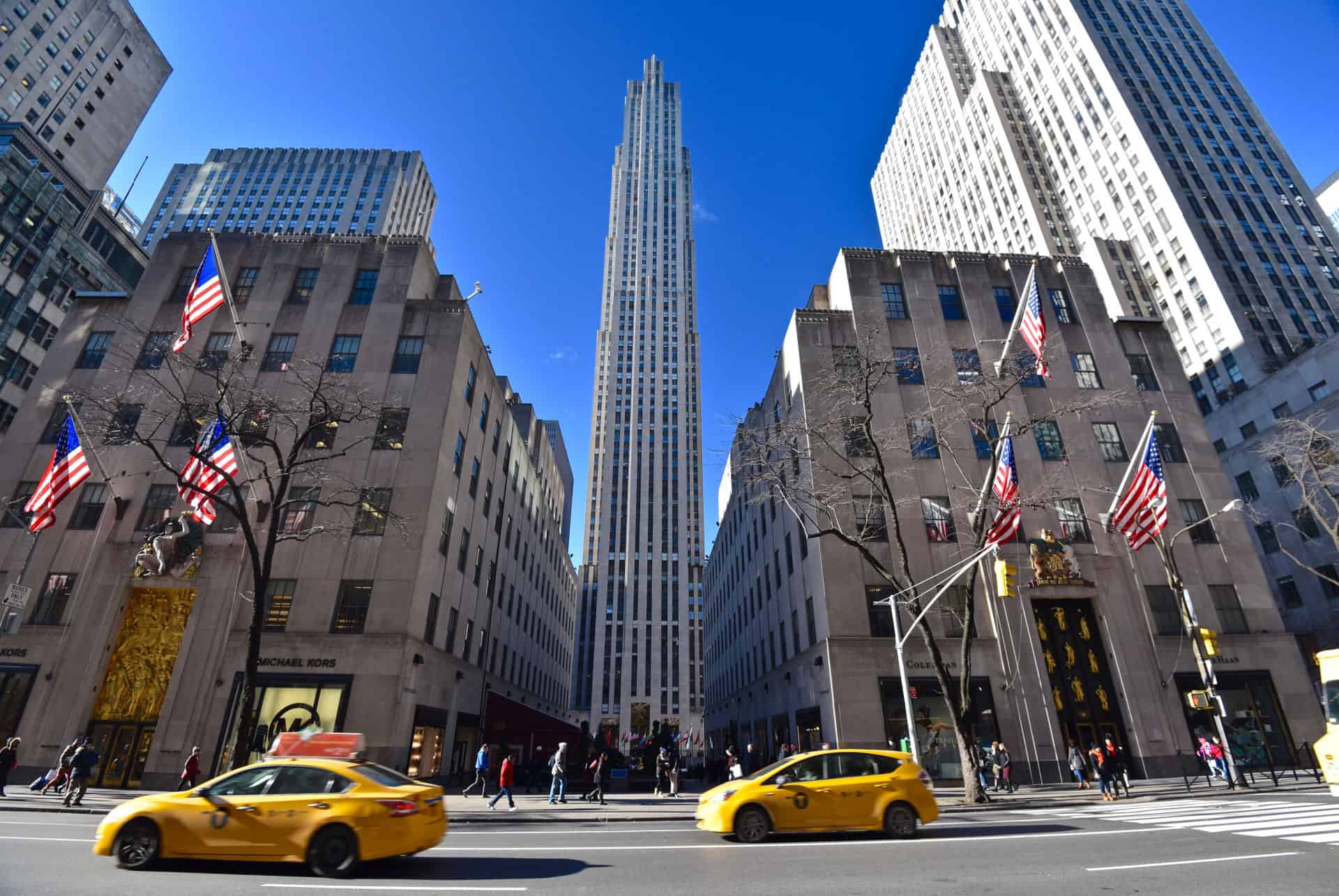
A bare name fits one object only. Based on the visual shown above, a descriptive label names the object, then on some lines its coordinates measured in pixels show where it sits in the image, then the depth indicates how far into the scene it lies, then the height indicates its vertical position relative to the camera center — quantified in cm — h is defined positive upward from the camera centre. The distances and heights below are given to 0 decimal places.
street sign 2272 +455
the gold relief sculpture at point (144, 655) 2608 +298
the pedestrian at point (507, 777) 1941 -133
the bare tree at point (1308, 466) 2656 +1432
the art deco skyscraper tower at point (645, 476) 9156 +3961
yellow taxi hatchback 1184 -117
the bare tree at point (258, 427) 2855 +1362
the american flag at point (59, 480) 2238 +838
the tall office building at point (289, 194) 11381 +9458
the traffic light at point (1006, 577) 1738 +416
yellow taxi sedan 863 -122
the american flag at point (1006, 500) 2014 +715
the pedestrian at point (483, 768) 2283 -128
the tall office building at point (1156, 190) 6291 +6794
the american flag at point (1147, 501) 2191 +782
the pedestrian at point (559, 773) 2102 -129
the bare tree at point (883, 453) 2622 +1255
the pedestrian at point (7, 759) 1844 -89
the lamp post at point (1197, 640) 2148 +319
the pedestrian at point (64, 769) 1941 -129
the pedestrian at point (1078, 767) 2350 -108
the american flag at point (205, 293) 2219 +1459
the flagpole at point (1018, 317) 2114 +1383
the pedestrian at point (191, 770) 1994 -125
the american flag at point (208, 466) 2053 +844
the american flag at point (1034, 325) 2028 +1271
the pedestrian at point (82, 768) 1806 -110
